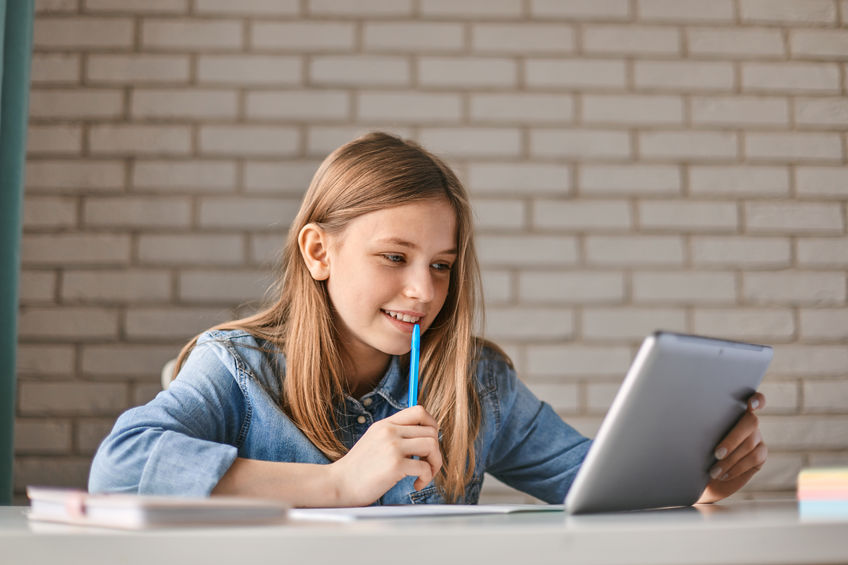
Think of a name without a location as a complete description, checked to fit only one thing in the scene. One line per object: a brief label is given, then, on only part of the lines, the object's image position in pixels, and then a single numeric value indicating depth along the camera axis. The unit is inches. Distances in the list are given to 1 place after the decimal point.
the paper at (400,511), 28.6
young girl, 52.1
